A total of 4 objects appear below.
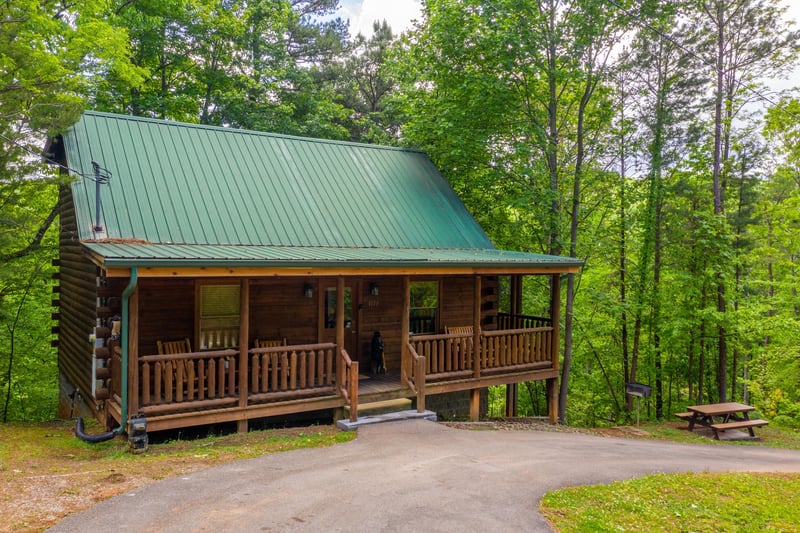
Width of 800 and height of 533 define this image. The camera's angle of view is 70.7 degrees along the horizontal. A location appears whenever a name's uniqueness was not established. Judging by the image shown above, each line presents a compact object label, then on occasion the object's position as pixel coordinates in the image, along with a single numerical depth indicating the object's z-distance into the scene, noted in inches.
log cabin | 366.9
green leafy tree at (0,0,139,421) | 386.9
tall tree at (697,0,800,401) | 652.7
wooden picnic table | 561.6
